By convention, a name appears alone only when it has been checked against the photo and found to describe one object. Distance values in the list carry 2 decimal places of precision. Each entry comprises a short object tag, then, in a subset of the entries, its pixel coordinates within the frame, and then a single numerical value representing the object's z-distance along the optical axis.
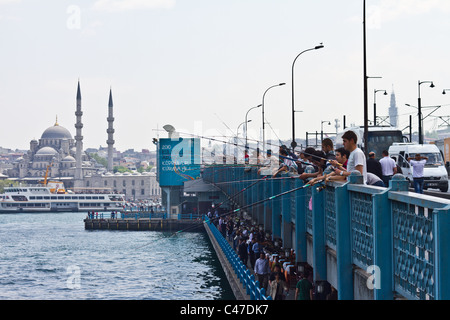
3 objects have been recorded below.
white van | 29.05
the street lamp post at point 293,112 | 32.59
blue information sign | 77.62
